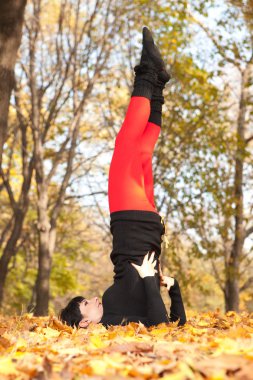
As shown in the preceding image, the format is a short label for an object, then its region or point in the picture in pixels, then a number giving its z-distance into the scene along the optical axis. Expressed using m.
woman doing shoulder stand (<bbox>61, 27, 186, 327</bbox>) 4.71
